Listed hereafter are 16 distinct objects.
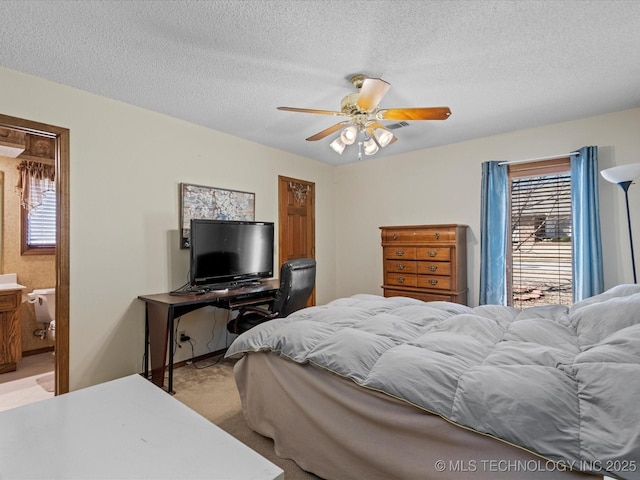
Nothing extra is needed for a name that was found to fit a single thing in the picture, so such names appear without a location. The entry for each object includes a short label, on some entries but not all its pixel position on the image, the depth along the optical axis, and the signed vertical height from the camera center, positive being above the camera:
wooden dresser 3.79 -0.23
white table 0.68 -0.46
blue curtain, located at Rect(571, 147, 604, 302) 3.19 +0.14
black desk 2.79 -0.60
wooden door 4.55 +0.34
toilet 3.73 -0.69
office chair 2.98 -0.49
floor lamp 2.69 +0.56
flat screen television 3.22 -0.09
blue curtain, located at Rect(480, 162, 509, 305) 3.79 +0.06
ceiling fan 2.19 +0.95
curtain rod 3.46 +0.92
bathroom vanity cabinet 3.27 -0.84
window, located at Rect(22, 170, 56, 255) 3.94 +0.29
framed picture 3.45 +0.43
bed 1.10 -0.59
